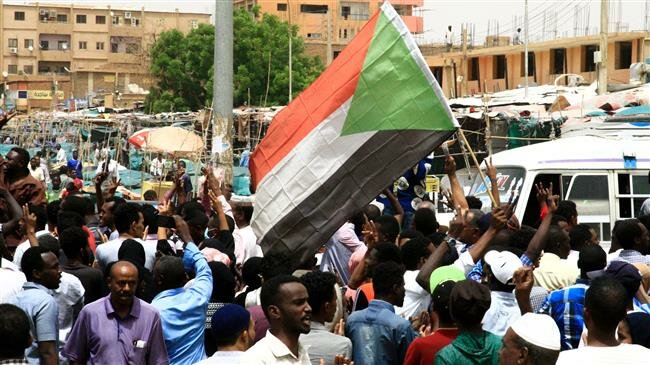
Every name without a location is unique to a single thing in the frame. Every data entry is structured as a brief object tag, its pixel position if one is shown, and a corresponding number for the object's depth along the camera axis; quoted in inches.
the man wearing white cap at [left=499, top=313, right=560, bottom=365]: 229.5
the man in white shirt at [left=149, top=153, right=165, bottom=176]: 1467.3
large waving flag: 390.0
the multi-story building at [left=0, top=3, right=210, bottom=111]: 4261.8
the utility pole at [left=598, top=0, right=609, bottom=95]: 1530.5
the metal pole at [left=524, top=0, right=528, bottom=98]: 2288.5
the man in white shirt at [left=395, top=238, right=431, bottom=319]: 333.1
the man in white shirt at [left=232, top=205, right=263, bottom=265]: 422.9
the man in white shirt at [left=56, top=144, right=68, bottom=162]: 1731.1
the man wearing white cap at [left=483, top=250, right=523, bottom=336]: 307.1
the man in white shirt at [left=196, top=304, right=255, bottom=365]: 262.2
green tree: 2283.5
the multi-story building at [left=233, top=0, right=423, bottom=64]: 3725.4
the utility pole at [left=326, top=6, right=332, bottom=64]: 2593.3
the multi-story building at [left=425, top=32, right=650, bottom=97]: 2429.9
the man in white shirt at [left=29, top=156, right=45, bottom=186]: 1144.2
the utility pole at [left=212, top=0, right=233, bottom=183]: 712.4
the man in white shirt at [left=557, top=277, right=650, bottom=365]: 243.8
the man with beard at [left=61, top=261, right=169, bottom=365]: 293.6
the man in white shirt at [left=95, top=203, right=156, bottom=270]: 398.3
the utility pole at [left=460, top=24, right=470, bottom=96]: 2636.3
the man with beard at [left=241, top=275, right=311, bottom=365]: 245.4
